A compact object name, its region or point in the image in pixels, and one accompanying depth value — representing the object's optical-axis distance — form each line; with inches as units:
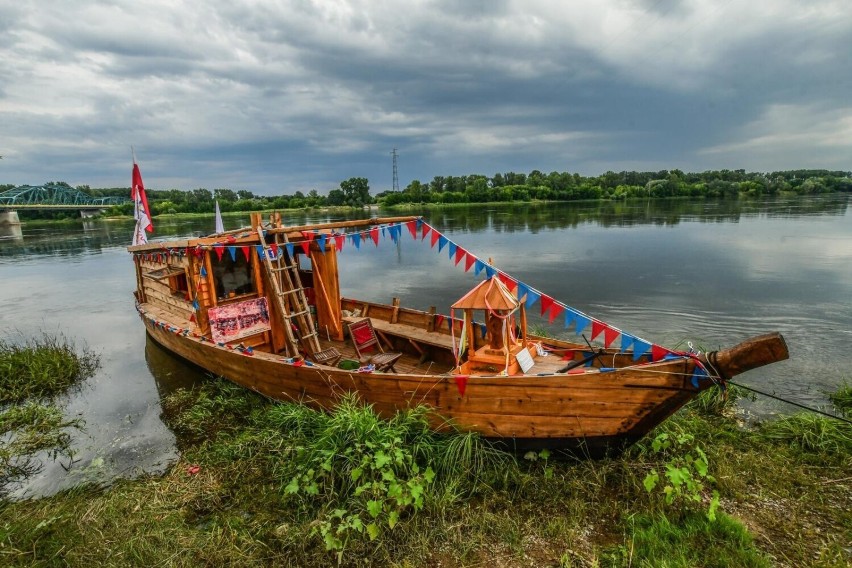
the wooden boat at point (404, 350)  190.9
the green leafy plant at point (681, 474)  177.0
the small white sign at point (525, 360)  221.1
